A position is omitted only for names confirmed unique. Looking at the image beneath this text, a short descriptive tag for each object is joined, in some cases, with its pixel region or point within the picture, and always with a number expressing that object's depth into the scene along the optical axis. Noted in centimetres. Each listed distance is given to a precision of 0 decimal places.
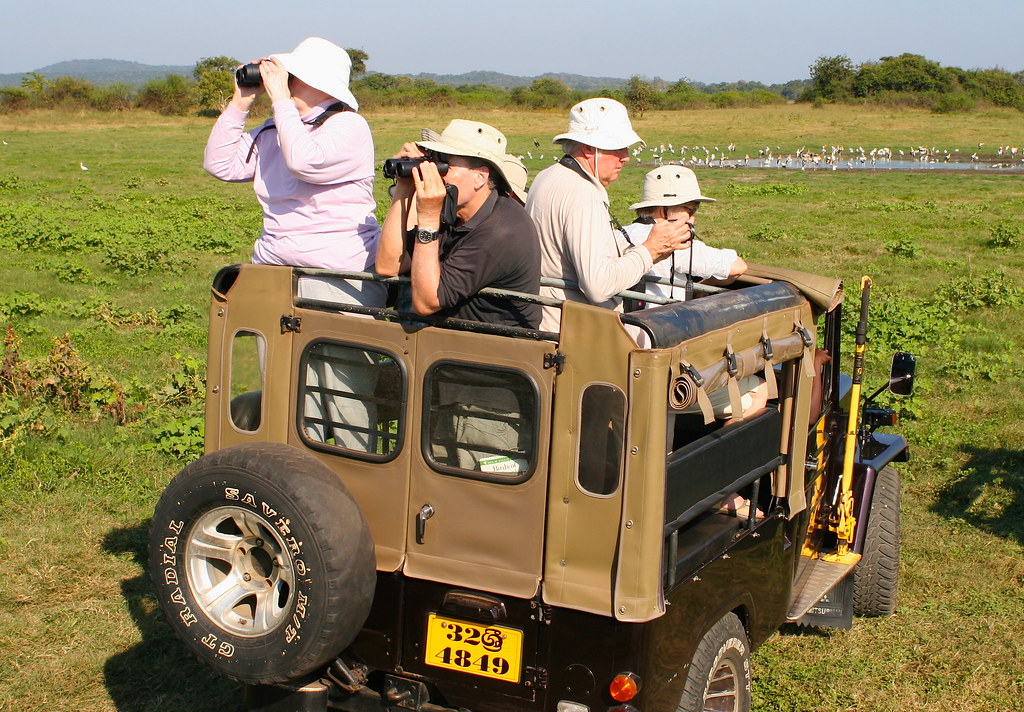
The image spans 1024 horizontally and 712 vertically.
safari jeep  312
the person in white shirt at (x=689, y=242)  468
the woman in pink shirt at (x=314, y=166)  409
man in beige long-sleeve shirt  386
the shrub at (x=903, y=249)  1523
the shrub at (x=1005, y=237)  1620
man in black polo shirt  340
